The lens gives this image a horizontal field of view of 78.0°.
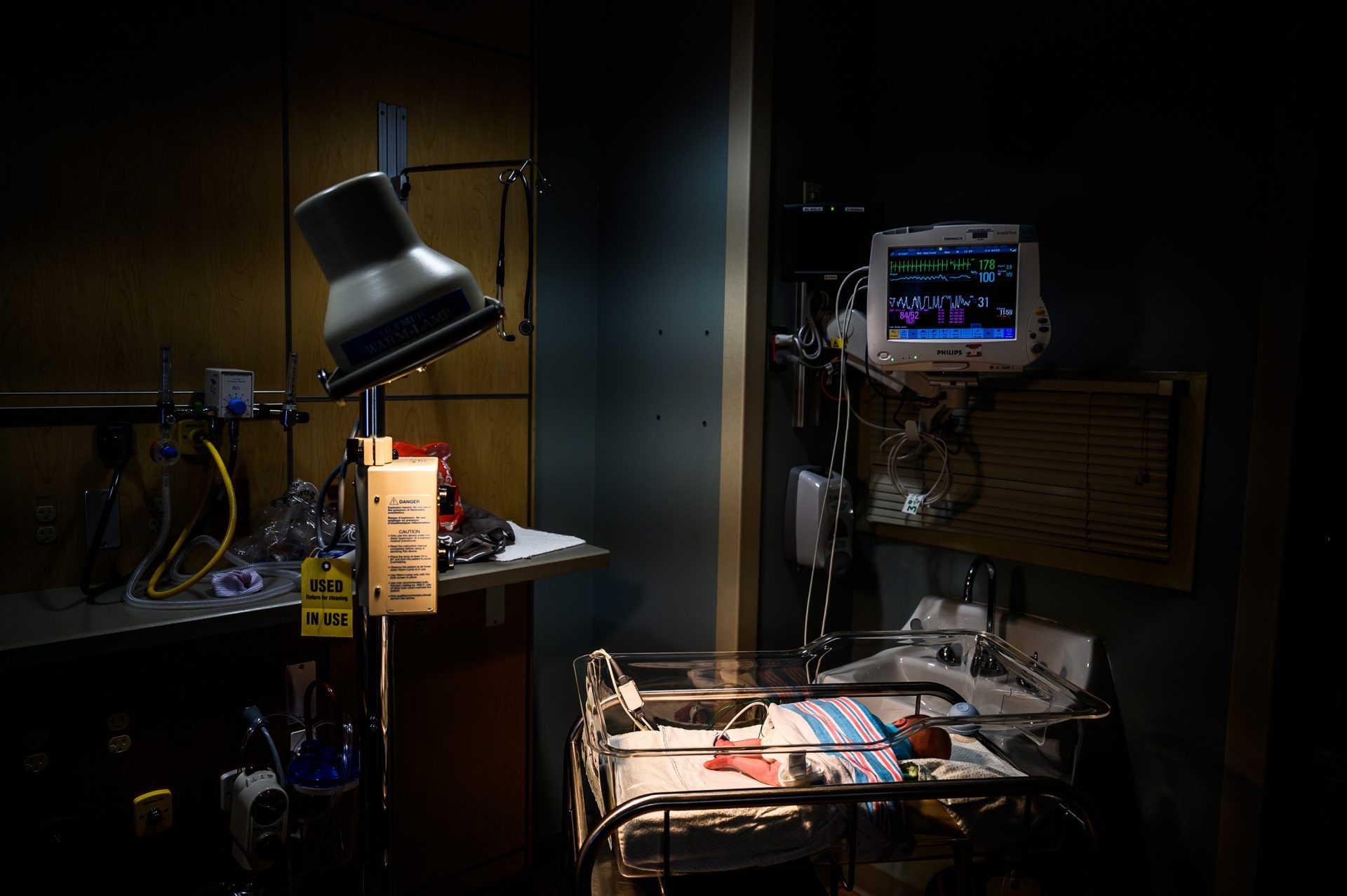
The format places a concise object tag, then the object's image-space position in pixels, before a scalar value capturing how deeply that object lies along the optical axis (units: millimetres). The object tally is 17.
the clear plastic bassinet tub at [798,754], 1397
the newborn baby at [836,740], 1488
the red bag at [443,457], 2195
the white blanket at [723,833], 1397
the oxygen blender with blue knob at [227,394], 2096
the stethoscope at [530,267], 2213
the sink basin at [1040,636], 2203
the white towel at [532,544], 2260
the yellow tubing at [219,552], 1885
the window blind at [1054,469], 2109
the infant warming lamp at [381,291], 1060
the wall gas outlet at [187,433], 2104
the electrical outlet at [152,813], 1770
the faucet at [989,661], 2027
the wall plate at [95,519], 1999
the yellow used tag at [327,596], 1480
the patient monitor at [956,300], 2023
